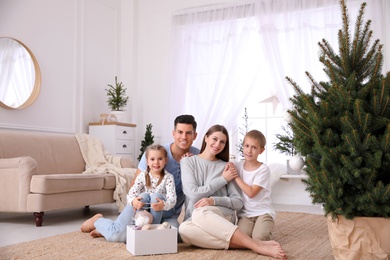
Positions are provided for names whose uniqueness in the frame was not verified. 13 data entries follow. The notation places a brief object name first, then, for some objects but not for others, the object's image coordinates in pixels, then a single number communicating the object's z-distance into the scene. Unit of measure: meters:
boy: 2.62
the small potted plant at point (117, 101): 5.62
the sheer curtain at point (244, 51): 5.17
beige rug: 2.29
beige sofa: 3.48
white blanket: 4.18
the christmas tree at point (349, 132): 1.78
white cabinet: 5.38
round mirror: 4.43
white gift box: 2.30
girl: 2.55
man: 2.70
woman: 2.37
